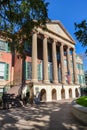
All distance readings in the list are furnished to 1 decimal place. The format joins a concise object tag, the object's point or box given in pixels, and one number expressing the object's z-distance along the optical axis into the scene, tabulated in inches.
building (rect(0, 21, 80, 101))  482.4
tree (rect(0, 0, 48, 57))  205.9
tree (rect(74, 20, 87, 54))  209.3
